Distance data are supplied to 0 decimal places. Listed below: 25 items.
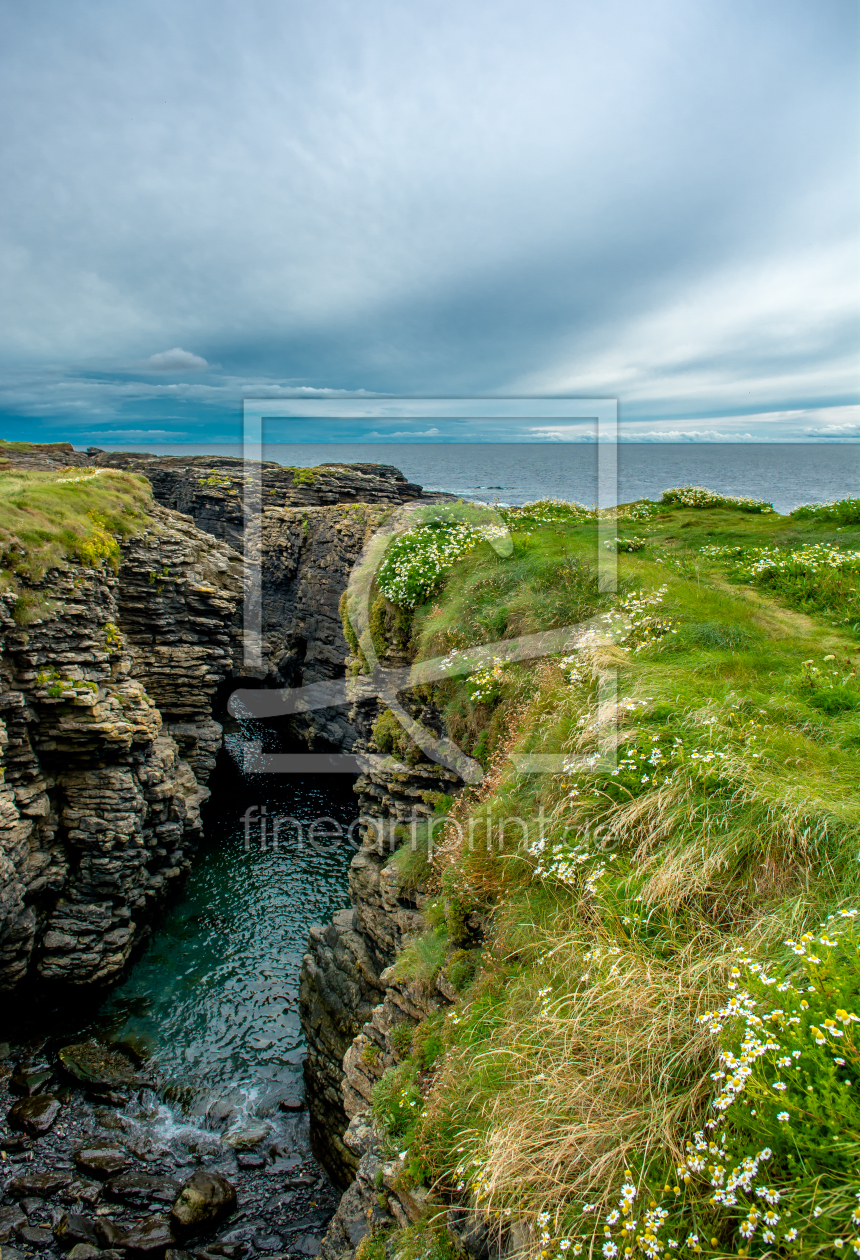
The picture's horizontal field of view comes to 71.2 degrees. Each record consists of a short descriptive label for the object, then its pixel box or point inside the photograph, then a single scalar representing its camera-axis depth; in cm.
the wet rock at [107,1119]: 1527
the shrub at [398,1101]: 664
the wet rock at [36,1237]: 1241
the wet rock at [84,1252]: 1210
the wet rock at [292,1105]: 1616
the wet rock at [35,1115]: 1487
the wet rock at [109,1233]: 1241
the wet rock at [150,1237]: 1237
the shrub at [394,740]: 1359
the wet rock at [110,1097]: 1595
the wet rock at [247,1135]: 1505
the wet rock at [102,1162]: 1403
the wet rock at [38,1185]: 1343
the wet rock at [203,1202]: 1307
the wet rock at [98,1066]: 1639
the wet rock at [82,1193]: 1343
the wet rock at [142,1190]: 1353
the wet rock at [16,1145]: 1432
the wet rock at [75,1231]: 1248
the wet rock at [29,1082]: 1591
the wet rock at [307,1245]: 1271
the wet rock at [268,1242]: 1277
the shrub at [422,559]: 1496
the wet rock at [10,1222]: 1253
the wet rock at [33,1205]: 1309
